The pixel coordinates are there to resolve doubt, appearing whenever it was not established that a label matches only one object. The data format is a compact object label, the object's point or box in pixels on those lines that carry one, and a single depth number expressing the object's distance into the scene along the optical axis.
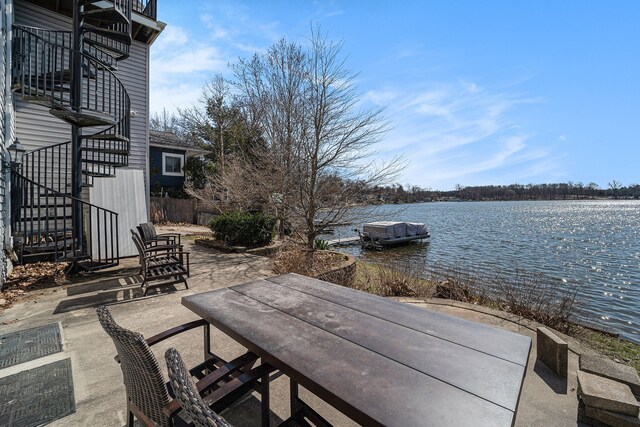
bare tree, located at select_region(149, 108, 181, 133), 28.88
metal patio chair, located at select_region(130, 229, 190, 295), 4.43
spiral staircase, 5.09
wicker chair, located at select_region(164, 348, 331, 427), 0.78
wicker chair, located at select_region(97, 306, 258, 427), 1.28
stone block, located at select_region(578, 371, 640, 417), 2.05
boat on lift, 18.42
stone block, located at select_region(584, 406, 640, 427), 2.03
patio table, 1.07
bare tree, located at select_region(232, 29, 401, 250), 7.50
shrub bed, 8.84
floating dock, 18.80
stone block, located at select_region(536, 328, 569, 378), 2.61
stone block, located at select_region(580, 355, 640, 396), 2.40
